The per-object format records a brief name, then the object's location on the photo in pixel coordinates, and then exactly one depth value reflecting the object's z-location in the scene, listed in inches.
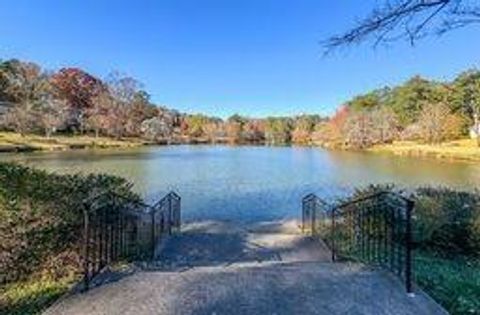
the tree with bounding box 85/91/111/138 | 2859.3
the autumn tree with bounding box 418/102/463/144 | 2486.5
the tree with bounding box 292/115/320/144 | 4199.1
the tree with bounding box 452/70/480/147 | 2373.8
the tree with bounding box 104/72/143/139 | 2915.8
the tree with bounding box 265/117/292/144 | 4412.9
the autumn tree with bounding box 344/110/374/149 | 2938.0
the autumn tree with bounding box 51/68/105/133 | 3019.2
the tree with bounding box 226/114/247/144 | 4379.9
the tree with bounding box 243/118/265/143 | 4466.0
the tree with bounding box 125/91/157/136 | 3070.9
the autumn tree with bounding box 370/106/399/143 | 2891.2
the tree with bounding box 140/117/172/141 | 3255.4
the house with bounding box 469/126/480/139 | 2487.7
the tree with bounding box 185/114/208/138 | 4274.1
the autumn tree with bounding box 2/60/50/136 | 2699.3
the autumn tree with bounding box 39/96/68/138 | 2512.1
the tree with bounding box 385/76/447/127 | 2852.1
